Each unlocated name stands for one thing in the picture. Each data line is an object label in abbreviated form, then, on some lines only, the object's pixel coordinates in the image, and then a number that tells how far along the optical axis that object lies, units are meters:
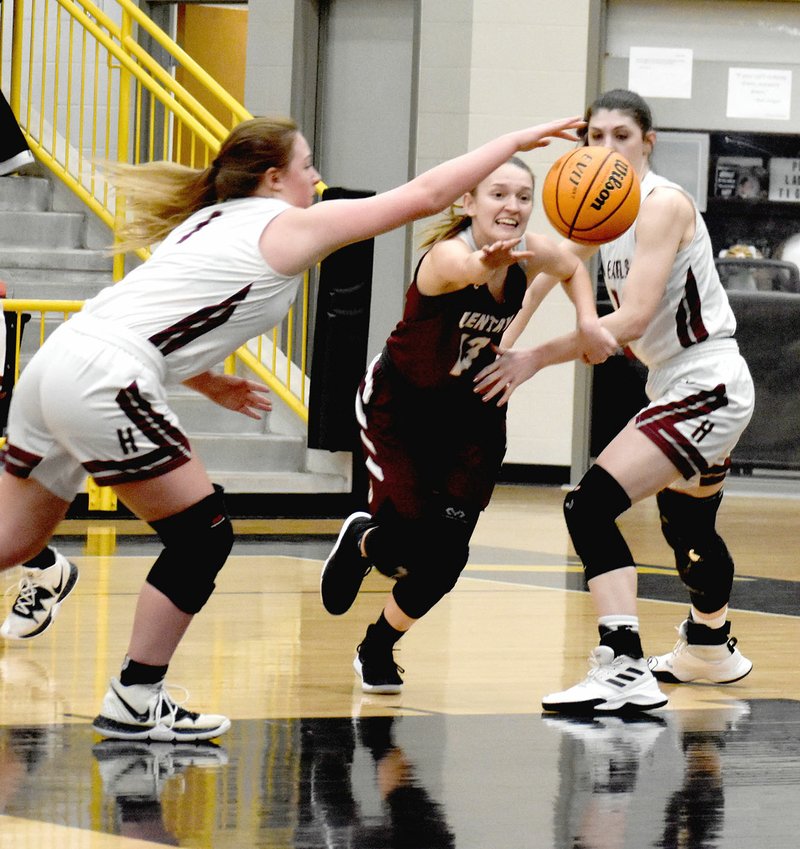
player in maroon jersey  8.72
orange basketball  8.33
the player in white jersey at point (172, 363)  7.10
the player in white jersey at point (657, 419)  8.59
